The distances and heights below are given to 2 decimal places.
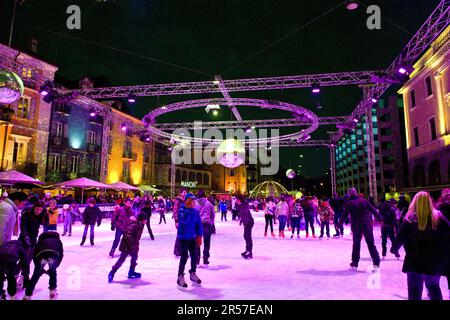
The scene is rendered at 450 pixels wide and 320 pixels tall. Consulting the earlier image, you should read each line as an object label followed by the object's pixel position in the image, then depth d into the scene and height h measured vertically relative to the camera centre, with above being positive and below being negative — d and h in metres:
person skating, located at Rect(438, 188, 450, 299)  4.34 -0.05
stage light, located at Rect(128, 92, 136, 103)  17.72 +6.04
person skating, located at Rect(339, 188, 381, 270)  6.78 -0.52
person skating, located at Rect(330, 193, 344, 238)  13.76 -0.19
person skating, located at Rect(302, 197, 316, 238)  12.71 -0.39
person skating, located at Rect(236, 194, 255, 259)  8.21 -0.70
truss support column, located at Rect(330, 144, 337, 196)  28.65 +3.64
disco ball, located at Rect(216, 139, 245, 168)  15.33 +2.47
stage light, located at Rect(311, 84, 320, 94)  16.23 +6.10
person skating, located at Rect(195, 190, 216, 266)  7.41 -0.37
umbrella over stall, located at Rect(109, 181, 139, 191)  25.22 +1.23
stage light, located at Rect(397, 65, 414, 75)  13.65 +6.05
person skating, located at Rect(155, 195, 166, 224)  19.19 -0.46
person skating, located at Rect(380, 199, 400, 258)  8.38 -0.53
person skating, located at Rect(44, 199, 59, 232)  10.02 -0.40
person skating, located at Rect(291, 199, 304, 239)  13.30 -0.57
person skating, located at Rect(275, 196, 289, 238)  13.15 -0.54
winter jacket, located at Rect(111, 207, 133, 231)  7.41 -0.41
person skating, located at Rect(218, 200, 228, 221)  23.60 -0.57
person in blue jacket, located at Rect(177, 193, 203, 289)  5.40 -0.61
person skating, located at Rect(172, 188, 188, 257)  7.17 -1.16
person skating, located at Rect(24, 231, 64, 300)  4.44 -0.85
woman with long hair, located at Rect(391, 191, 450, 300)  3.31 -0.52
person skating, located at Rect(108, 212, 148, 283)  5.60 -0.78
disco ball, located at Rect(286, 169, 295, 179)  30.09 +2.86
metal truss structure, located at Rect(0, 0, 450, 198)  13.38 +6.61
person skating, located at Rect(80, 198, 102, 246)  10.19 -0.53
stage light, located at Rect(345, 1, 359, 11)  9.61 +6.34
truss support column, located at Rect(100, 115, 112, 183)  22.83 +3.77
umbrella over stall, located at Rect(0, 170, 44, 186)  16.44 +1.17
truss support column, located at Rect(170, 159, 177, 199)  31.77 +2.53
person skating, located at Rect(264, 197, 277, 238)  13.19 -0.37
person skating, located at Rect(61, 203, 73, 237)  13.23 -0.85
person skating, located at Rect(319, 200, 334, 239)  12.87 -0.53
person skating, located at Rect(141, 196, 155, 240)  12.01 -0.22
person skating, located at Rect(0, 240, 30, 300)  4.26 -0.91
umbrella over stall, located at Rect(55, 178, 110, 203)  20.67 +1.14
